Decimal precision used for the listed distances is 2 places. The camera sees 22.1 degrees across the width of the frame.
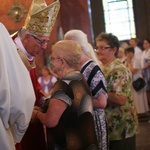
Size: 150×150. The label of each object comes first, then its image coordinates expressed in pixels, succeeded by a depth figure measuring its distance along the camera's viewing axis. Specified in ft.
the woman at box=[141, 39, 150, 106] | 26.30
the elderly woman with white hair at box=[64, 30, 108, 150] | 9.33
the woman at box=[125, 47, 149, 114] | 25.32
